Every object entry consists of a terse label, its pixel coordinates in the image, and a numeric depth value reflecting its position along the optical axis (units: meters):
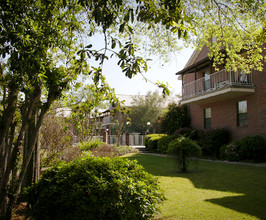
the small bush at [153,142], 23.74
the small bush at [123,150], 20.84
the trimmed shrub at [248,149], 13.95
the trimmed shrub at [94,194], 3.81
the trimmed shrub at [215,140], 17.36
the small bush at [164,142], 20.20
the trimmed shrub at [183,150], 10.27
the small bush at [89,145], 14.32
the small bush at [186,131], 20.27
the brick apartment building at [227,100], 15.36
